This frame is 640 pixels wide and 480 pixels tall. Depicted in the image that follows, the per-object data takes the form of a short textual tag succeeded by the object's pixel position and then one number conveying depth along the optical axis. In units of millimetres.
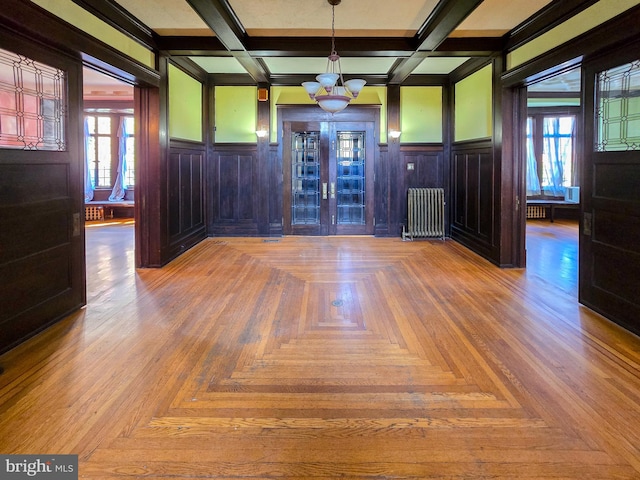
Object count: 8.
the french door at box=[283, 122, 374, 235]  9391
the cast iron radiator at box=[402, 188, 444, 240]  9141
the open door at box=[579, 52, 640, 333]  3902
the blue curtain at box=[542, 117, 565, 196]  12078
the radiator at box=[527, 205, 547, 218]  12023
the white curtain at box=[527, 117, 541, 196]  12102
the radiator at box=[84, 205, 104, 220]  12227
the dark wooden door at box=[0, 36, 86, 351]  3525
